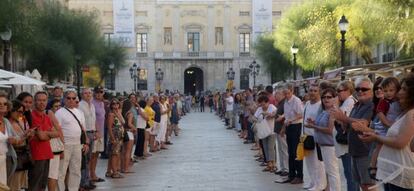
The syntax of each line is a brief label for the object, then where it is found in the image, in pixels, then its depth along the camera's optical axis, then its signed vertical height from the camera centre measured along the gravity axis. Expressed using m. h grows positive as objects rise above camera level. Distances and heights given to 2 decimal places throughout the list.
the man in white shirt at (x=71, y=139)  10.42 -0.85
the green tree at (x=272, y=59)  56.41 +1.90
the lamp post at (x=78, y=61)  36.13 +1.41
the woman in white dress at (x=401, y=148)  5.86 -0.59
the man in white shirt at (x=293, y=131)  12.55 -0.91
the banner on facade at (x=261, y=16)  74.62 +7.33
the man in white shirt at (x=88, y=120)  12.12 -0.65
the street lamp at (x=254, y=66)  62.60 +1.50
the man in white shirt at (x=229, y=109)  32.41 -1.28
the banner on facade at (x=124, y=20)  74.12 +6.97
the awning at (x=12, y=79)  16.59 +0.13
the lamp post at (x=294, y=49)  34.91 +1.68
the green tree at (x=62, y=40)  41.31 +2.81
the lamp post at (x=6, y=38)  23.30 +1.58
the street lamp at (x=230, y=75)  76.69 +0.84
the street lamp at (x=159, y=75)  79.21 +0.92
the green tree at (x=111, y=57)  57.90 +2.30
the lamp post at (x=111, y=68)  52.93 +1.18
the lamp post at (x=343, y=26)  23.48 +1.92
